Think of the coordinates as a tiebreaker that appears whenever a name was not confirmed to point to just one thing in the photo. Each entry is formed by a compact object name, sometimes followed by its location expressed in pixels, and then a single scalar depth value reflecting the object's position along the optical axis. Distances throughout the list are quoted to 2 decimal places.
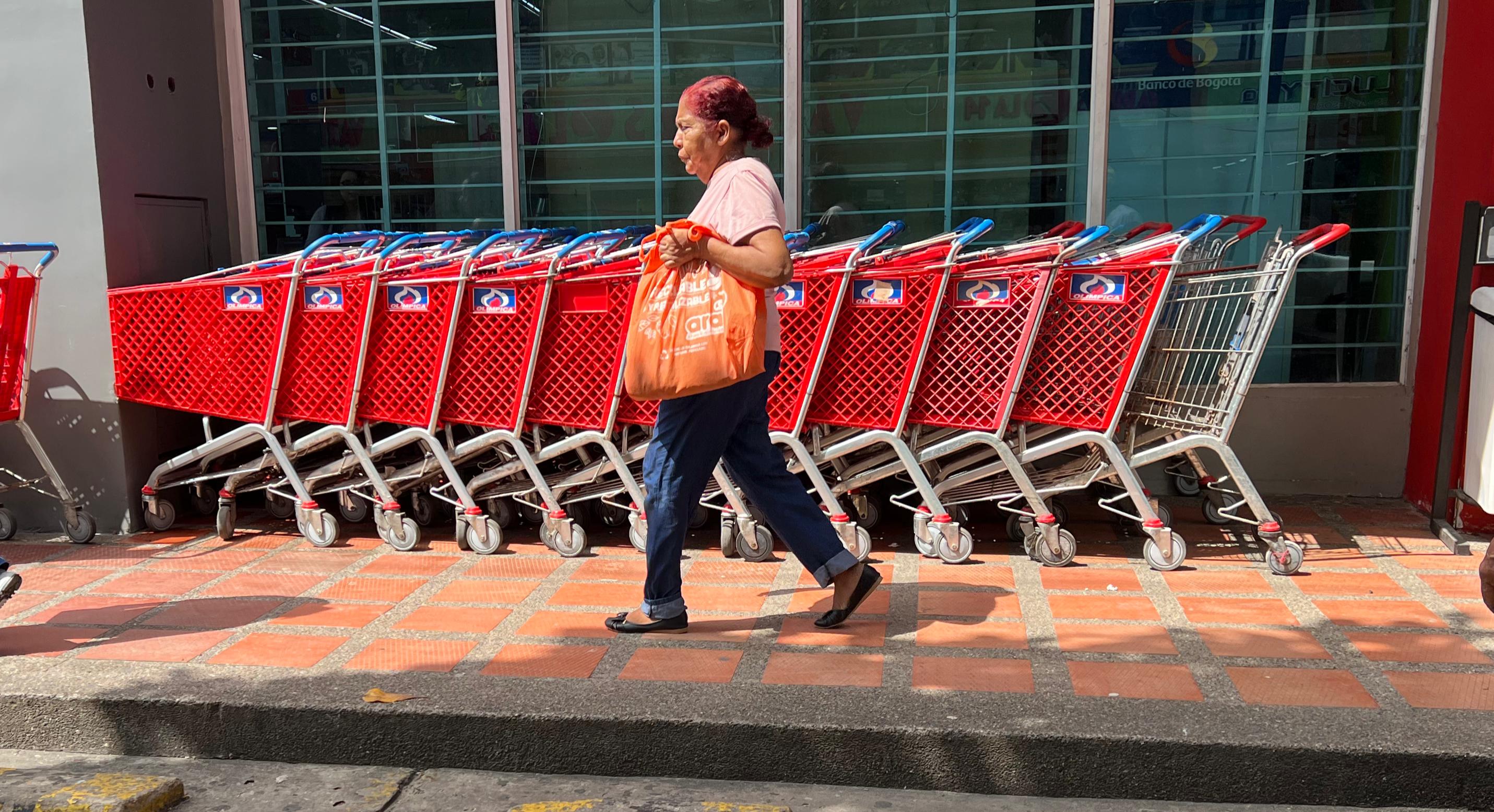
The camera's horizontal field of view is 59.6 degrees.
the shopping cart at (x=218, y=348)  5.44
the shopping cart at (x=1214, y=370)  4.75
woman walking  3.76
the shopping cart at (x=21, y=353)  5.34
